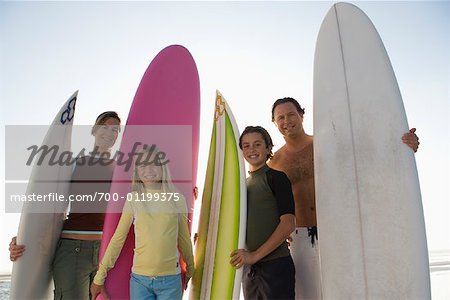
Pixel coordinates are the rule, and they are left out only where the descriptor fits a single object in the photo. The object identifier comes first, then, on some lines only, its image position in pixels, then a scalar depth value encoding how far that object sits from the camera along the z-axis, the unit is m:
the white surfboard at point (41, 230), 2.15
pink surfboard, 2.24
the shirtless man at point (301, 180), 2.11
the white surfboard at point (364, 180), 1.98
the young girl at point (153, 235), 1.69
